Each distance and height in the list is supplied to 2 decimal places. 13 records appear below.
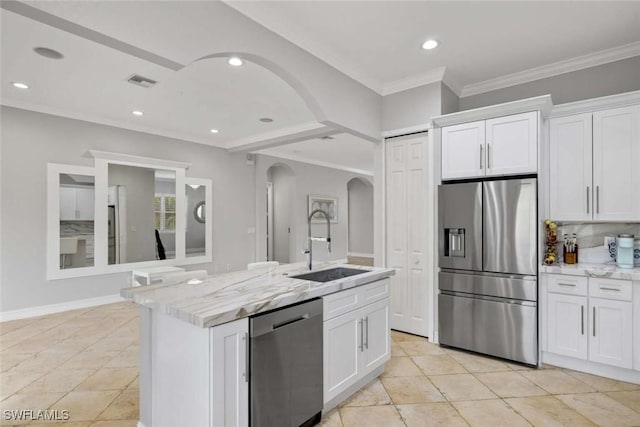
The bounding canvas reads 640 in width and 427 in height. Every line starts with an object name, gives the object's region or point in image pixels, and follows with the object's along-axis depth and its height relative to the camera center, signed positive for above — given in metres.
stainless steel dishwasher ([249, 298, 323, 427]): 1.68 -0.85
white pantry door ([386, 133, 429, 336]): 3.68 -0.18
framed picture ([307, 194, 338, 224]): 8.58 +0.24
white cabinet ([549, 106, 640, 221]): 2.82 +0.44
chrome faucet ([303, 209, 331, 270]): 2.68 -0.28
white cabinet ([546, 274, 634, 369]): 2.66 -0.88
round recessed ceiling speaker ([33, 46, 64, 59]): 2.97 +1.49
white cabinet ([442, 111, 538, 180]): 2.94 +0.65
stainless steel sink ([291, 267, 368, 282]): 2.59 -0.49
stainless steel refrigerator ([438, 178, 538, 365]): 2.92 -0.50
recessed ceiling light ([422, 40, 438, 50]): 2.97 +1.56
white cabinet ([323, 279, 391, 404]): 2.17 -0.89
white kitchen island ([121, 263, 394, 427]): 1.52 -0.69
